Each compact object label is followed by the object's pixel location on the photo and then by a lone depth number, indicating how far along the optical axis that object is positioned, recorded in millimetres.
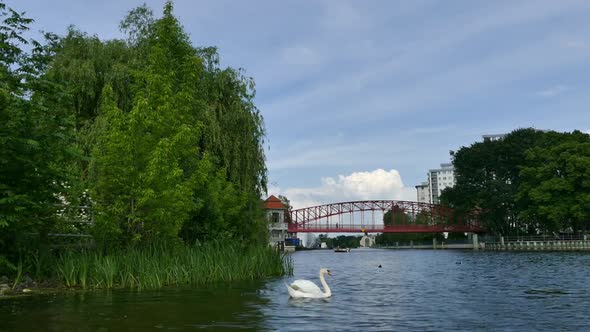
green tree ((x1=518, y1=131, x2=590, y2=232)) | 74750
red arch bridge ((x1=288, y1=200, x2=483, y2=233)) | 117250
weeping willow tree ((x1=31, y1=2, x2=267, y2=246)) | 20953
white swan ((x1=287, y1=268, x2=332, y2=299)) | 17531
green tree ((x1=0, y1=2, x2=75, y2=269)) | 16344
